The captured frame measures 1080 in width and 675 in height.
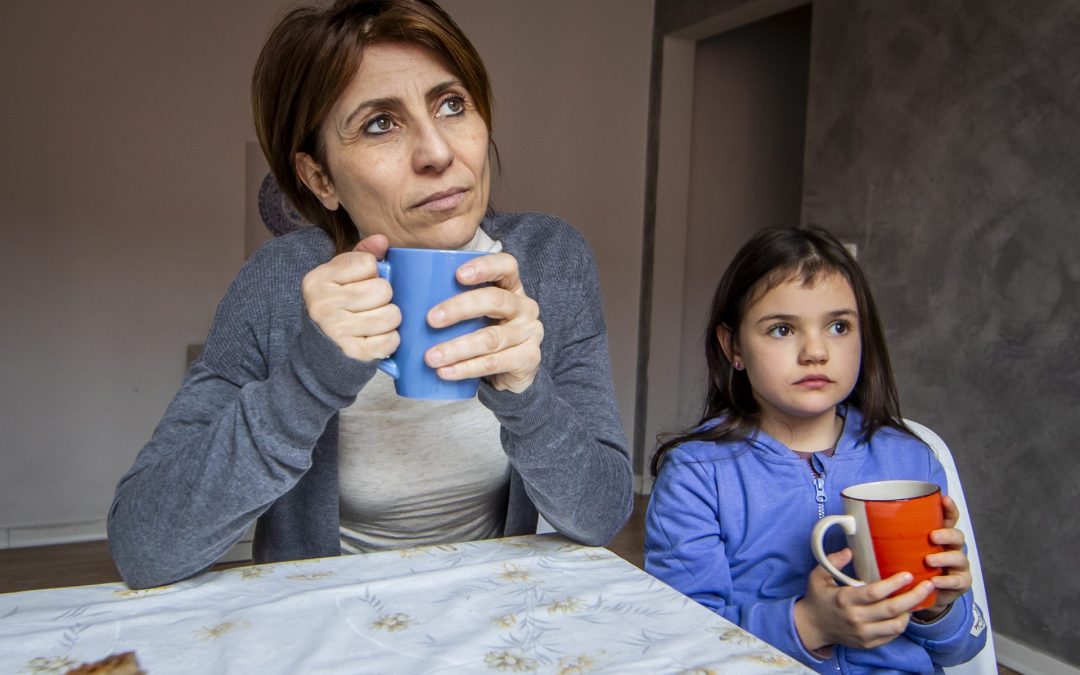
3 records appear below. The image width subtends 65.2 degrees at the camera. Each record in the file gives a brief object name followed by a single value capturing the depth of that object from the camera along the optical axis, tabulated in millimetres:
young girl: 956
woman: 684
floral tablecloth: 573
